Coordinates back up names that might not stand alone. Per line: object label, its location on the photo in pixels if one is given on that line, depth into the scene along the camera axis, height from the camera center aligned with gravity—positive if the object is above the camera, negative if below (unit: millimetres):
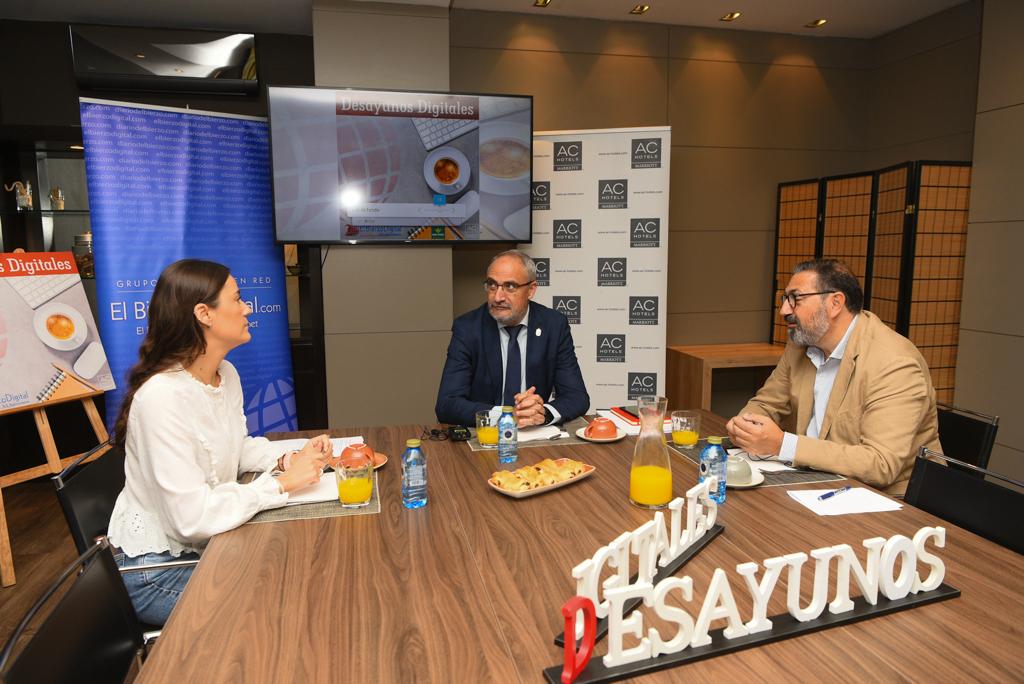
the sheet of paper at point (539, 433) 2184 -627
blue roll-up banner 3430 +189
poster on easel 3062 -405
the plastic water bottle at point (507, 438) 1897 -547
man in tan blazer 1858 -475
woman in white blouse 1521 -490
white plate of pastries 1663 -601
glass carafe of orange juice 1557 -518
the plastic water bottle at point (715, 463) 1629 -539
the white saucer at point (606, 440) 2134 -622
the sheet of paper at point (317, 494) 1644 -626
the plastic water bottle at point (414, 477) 1593 -554
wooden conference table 1005 -637
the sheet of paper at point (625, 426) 2254 -627
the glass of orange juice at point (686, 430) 2072 -582
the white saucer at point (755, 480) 1707 -615
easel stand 2848 -1020
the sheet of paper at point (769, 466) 1860 -631
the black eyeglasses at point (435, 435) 2189 -627
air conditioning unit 4062 +1236
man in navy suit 2717 -425
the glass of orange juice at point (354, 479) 1586 -559
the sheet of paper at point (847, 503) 1575 -633
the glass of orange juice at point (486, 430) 2086 -576
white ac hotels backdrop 4234 +16
